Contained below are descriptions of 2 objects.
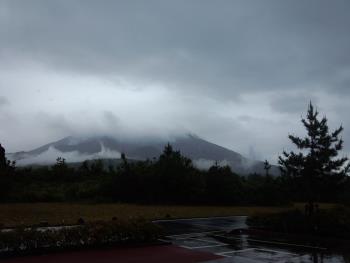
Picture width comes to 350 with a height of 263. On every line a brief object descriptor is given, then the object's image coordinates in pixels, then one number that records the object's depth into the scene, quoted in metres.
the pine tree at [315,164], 20.92
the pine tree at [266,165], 63.17
